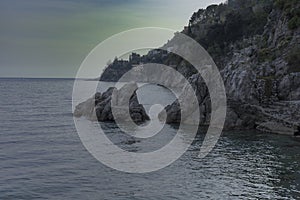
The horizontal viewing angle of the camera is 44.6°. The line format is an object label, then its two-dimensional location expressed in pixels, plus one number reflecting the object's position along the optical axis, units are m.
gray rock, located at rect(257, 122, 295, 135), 51.87
